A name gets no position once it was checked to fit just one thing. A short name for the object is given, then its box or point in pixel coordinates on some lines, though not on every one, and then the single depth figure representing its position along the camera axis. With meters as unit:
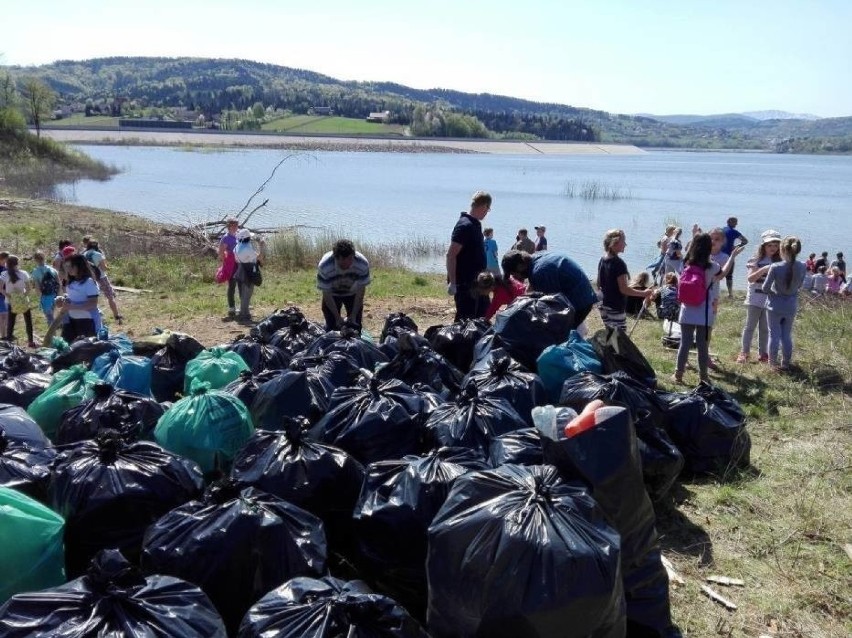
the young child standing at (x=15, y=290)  8.38
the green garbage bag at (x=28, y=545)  2.68
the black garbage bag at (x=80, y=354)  5.65
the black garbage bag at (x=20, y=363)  5.30
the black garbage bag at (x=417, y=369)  4.86
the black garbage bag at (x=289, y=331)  6.22
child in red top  6.53
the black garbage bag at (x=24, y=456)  3.29
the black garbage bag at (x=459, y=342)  5.77
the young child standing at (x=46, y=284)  8.59
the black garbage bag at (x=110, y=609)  2.11
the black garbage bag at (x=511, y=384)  4.32
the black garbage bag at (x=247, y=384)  4.58
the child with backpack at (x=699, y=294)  6.51
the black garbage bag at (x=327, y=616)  2.16
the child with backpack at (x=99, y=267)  9.28
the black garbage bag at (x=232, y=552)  2.68
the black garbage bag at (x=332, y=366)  4.98
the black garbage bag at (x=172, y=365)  5.57
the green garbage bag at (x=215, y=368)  5.11
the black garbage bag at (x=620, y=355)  5.20
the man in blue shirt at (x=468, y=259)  6.49
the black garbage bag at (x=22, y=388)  4.83
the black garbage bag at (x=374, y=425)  3.77
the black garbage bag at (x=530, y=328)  5.35
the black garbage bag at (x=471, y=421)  3.78
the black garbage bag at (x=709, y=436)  4.75
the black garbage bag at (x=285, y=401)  4.28
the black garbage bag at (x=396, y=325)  6.18
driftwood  16.45
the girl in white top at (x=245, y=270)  9.88
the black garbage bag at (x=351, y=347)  5.46
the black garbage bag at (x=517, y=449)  3.40
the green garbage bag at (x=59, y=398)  4.46
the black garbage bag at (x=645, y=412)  4.03
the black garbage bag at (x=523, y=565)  2.39
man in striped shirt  6.67
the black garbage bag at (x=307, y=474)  3.26
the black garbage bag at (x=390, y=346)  5.84
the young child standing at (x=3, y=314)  8.45
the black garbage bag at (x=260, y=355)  5.70
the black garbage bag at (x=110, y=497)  3.06
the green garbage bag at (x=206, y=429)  3.89
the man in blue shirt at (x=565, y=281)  6.04
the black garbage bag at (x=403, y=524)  3.08
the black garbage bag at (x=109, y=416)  4.02
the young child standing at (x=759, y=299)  7.61
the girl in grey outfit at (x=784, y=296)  7.00
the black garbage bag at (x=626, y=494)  2.97
